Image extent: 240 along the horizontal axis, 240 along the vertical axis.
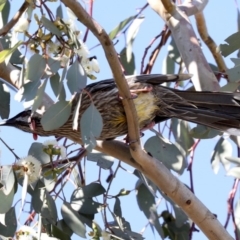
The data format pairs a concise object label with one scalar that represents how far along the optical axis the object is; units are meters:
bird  5.21
